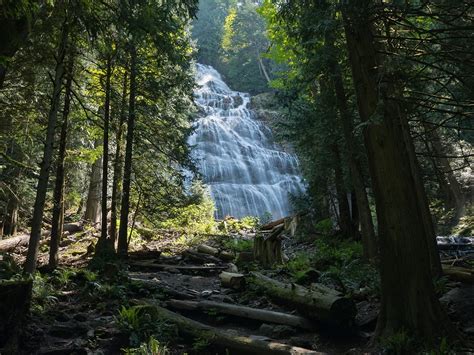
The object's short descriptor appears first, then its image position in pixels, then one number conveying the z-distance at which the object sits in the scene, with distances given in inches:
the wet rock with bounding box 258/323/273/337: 239.2
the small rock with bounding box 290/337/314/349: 218.3
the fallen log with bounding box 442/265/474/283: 283.6
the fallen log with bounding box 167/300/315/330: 243.0
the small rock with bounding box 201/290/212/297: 327.0
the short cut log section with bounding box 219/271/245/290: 346.6
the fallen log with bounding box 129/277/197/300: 312.2
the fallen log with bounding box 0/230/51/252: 498.6
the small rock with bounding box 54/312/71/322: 243.5
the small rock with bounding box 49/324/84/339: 219.8
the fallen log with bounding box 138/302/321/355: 195.5
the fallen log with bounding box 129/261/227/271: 445.1
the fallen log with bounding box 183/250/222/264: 506.5
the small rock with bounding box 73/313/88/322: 246.7
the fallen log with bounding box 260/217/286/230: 815.0
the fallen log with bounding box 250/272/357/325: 227.5
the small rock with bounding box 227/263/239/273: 423.7
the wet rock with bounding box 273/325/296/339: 233.9
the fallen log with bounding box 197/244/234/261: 526.3
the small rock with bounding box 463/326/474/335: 200.9
